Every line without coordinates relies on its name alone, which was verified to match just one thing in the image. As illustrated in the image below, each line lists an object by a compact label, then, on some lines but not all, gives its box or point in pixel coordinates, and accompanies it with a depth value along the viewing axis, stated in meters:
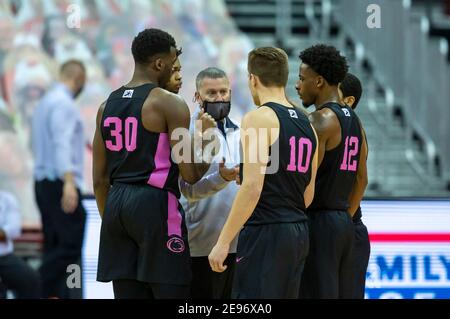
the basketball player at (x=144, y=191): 12.45
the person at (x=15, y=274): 18.70
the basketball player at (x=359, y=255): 13.67
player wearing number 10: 11.88
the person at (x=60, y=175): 20.61
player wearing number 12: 12.98
